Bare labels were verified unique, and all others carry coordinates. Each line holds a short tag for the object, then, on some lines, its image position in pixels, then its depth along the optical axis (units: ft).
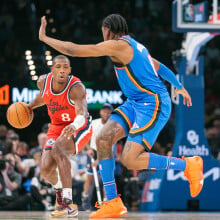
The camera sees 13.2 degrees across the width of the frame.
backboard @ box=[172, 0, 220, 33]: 48.22
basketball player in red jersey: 34.02
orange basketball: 36.60
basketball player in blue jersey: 30.90
